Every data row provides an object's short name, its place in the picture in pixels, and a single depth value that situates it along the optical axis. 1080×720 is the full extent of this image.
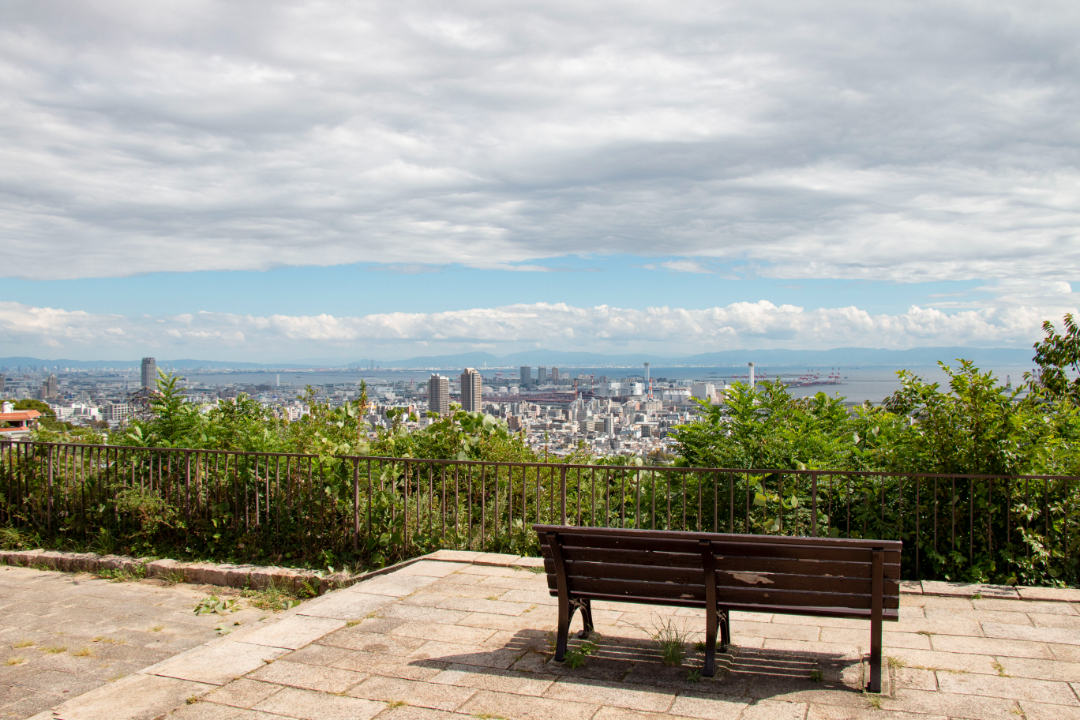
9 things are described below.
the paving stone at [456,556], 7.56
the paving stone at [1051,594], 6.01
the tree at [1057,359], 12.35
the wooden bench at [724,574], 4.18
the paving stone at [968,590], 6.17
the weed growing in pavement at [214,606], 6.81
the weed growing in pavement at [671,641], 4.68
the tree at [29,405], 29.68
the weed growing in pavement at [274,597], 7.00
